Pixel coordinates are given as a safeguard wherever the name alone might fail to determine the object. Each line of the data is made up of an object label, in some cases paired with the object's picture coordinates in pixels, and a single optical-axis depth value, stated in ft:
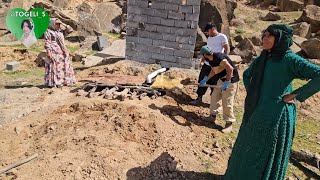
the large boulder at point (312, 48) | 21.93
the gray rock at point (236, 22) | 33.54
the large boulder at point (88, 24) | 29.66
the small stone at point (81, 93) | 14.12
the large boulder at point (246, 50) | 21.45
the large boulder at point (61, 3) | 40.39
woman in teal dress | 6.68
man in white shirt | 13.35
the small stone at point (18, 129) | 11.60
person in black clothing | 11.10
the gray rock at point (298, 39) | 24.48
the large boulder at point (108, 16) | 32.26
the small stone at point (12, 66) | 20.42
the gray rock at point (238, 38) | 27.03
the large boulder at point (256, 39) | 24.69
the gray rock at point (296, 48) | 23.14
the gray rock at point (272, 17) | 36.36
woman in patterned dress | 15.29
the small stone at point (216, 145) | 11.07
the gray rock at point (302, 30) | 28.46
